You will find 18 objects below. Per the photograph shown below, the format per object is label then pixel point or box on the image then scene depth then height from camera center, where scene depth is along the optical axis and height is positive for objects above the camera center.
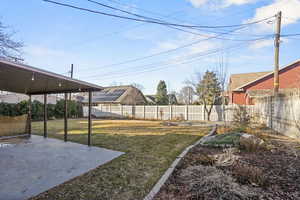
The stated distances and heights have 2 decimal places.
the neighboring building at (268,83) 16.03 +1.93
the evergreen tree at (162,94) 27.05 +1.40
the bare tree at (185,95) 30.52 +1.38
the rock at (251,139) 4.63 -1.03
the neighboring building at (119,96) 22.30 +0.85
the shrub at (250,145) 4.47 -1.14
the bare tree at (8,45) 9.47 +3.32
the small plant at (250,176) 2.68 -1.22
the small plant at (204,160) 3.63 -1.28
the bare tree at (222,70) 8.52 +1.71
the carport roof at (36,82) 3.68 +0.61
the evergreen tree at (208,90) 15.80 +1.23
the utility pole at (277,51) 9.19 +2.86
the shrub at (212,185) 2.34 -1.27
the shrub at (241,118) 7.73 -0.74
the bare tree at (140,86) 42.80 +4.22
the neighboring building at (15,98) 20.04 +0.46
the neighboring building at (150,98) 36.62 +0.95
